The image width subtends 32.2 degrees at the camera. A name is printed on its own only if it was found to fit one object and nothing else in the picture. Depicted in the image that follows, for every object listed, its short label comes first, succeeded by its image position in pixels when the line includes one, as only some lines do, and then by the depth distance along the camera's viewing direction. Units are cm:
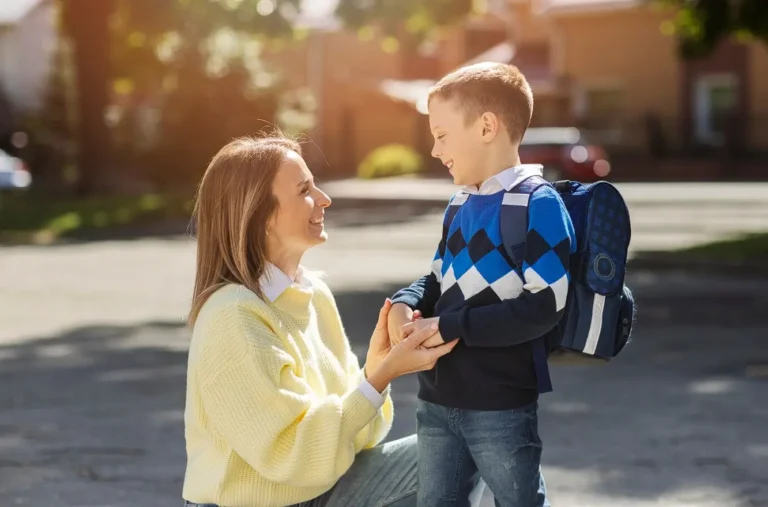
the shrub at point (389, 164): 4644
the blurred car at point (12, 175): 3738
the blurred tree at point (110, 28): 3080
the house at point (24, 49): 5194
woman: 328
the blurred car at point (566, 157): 3519
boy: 321
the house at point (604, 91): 4247
